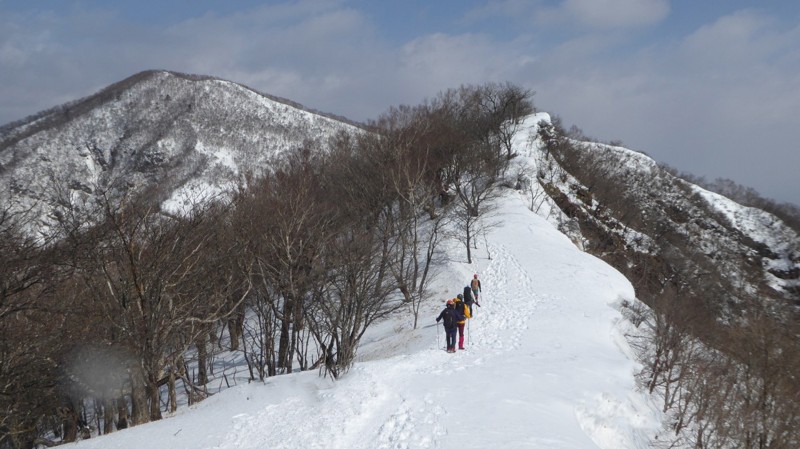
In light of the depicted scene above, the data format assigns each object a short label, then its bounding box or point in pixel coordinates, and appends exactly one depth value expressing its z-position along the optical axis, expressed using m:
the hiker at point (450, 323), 15.21
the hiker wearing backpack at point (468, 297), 20.17
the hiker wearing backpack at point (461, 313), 15.25
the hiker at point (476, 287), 21.59
